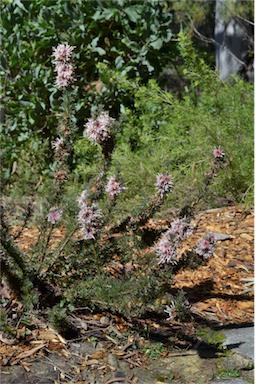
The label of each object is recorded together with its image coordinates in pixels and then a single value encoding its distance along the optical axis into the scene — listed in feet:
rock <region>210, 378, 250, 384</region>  7.52
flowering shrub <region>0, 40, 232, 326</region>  7.68
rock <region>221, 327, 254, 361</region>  8.22
